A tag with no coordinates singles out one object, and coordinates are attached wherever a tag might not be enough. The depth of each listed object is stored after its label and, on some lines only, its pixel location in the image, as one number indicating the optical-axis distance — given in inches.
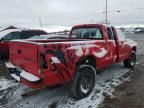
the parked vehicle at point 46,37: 221.2
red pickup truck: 86.2
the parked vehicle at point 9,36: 223.6
